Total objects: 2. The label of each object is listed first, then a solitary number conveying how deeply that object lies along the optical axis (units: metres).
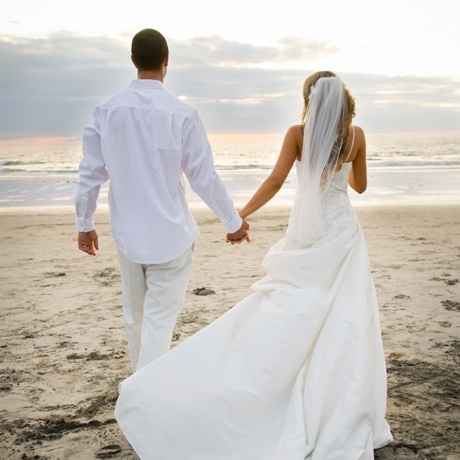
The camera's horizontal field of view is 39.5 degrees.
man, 3.50
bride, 3.30
